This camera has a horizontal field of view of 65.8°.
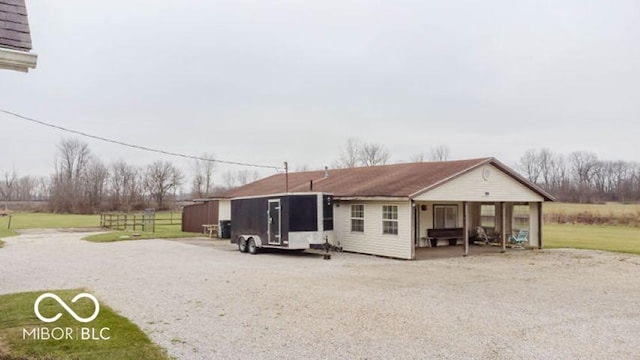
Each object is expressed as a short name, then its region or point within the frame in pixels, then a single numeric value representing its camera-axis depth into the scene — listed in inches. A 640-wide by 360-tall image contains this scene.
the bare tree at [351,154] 2476.6
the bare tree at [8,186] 3233.5
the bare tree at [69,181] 2623.0
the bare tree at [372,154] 2470.5
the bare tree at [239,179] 3390.7
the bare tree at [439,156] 2754.7
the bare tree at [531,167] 3288.4
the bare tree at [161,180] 2768.2
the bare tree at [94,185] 2635.3
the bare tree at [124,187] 2674.7
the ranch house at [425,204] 694.5
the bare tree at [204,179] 3107.8
